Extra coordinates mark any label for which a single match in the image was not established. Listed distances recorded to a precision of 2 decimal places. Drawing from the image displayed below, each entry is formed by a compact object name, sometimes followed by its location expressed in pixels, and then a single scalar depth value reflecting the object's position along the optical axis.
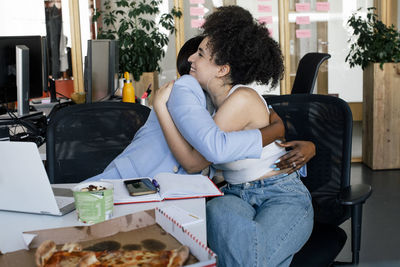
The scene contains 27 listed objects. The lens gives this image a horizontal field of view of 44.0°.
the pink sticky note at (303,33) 5.18
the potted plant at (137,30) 4.86
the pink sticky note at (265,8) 5.15
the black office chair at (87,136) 1.96
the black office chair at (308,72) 3.26
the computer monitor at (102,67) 3.41
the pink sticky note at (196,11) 5.14
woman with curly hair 1.35
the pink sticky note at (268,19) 5.16
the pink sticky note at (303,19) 5.14
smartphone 1.33
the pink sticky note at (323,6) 5.10
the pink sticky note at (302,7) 5.12
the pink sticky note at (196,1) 5.13
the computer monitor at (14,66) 3.18
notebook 1.31
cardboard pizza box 0.94
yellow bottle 3.35
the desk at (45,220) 1.09
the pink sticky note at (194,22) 5.18
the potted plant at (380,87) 4.57
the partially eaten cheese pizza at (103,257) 0.83
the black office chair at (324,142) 1.88
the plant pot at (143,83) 4.93
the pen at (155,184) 1.37
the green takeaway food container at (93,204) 1.12
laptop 1.12
